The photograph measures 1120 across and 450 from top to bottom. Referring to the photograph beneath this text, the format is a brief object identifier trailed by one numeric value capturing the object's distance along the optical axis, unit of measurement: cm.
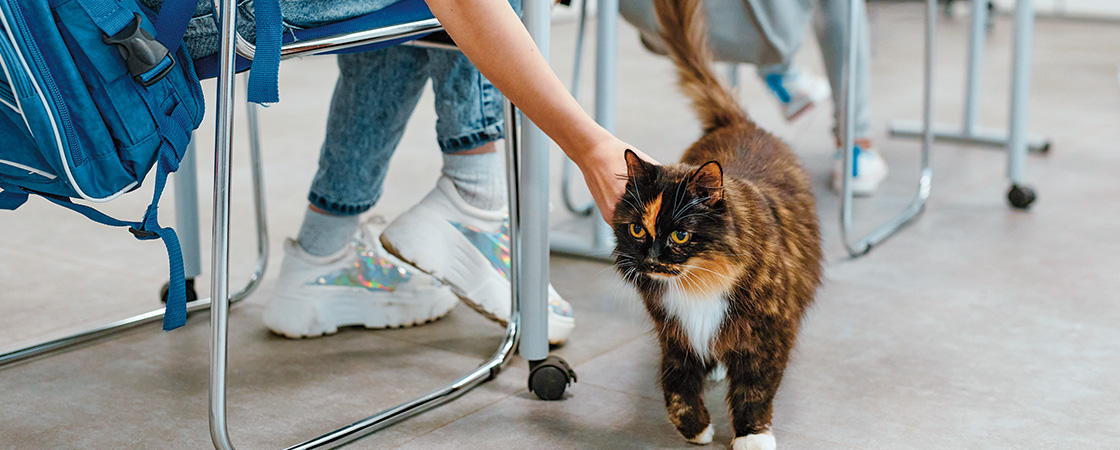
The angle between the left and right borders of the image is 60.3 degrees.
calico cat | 95
